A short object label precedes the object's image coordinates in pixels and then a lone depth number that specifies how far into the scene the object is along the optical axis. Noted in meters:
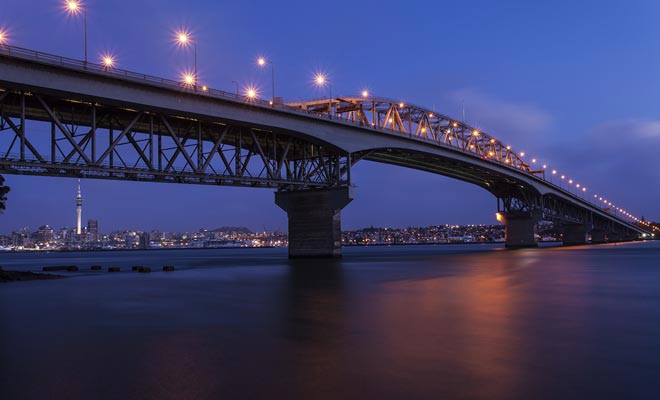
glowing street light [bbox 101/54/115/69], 41.06
